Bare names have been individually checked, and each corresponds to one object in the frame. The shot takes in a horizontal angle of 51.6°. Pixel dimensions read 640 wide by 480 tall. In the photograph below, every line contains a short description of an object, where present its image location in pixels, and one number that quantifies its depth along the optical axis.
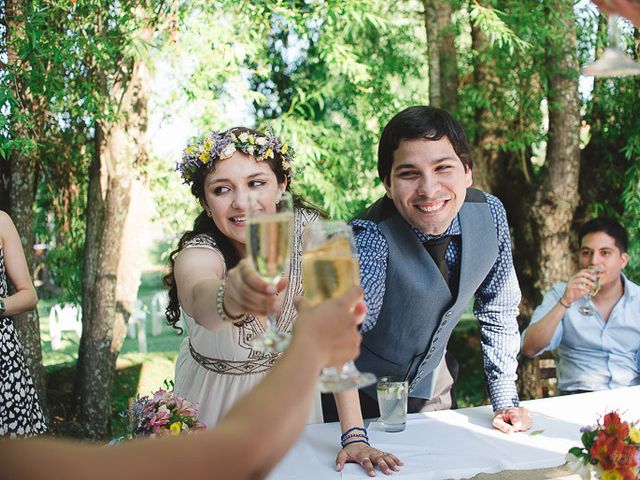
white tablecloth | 2.05
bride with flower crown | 2.27
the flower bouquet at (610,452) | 1.73
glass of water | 2.37
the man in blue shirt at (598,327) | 3.82
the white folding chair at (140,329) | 10.49
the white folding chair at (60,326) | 8.59
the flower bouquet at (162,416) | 1.98
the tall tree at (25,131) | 4.19
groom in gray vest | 2.51
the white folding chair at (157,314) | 11.82
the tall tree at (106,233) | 5.35
